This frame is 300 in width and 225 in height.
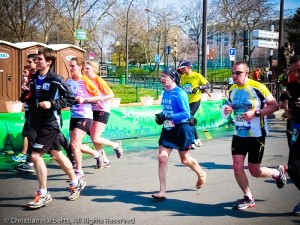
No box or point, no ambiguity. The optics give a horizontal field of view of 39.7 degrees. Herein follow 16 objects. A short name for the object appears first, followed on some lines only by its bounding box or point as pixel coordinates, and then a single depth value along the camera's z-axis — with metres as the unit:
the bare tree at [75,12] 34.94
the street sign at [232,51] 20.23
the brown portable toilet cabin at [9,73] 15.66
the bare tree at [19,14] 32.38
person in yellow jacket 9.31
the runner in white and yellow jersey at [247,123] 4.89
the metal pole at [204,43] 15.65
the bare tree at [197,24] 43.94
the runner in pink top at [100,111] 6.83
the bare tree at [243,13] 40.00
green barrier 8.44
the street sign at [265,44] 18.45
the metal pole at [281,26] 19.64
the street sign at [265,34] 18.34
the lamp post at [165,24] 51.76
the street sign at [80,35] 20.20
